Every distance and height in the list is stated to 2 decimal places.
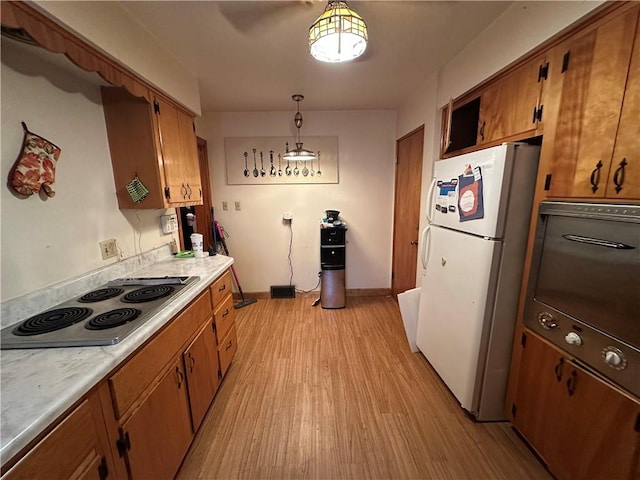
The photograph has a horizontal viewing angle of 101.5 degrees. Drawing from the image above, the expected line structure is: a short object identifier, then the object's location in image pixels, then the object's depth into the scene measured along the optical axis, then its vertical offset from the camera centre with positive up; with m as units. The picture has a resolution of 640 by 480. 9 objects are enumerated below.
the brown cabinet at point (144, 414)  0.71 -0.78
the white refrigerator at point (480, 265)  1.38 -0.40
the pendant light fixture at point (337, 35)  1.20 +0.77
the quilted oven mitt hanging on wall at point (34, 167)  1.11 +0.14
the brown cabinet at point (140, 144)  1.62 +0.34
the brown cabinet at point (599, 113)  0.96 +0.34
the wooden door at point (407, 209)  2.81 -0.14
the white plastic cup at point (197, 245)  2.16 -0.38
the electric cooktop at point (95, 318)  0.94 -0.50
